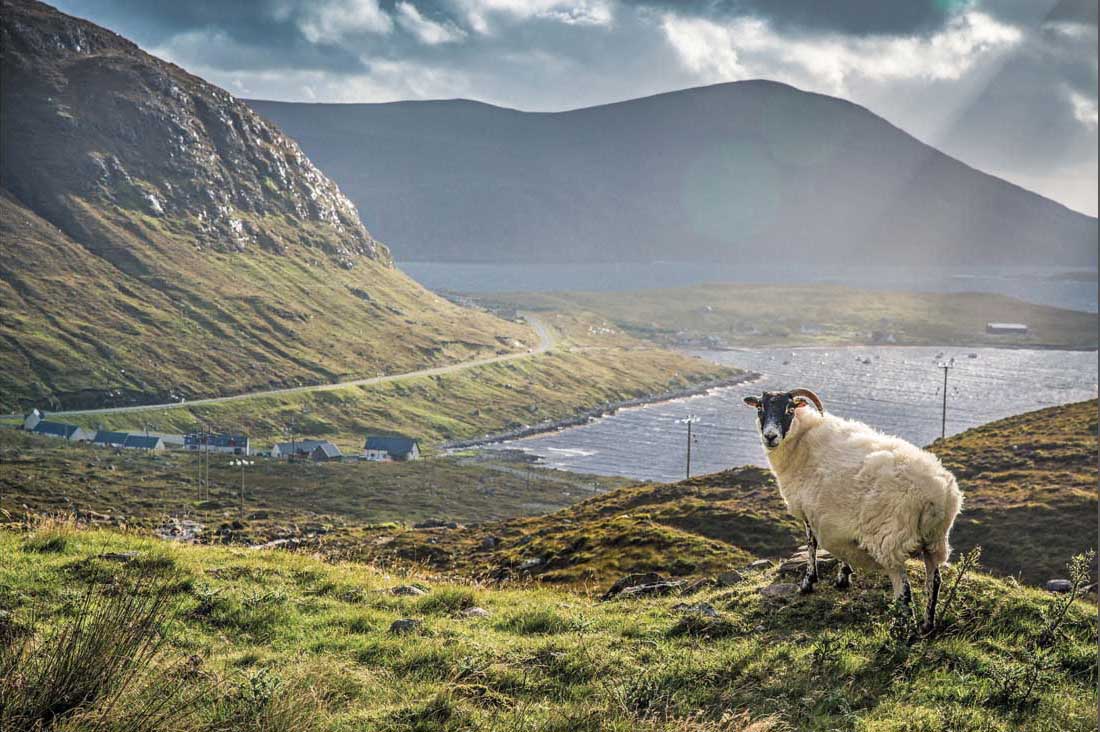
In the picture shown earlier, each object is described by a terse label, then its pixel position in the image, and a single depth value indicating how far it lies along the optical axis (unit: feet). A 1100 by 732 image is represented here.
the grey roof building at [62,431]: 475.72
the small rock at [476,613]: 41.63
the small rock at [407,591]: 45.14
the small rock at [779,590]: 42.01
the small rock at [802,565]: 45.57
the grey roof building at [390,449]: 517.14
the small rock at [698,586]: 49.60
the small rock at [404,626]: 36.96
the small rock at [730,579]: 49.34
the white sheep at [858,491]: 35.91
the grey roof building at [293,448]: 498.77
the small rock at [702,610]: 39.50
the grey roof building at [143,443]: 479.37
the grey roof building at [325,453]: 497.87
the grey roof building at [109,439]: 481.87
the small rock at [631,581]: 55.67
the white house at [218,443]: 494.59
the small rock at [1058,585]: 61.16
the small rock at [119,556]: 44.83
